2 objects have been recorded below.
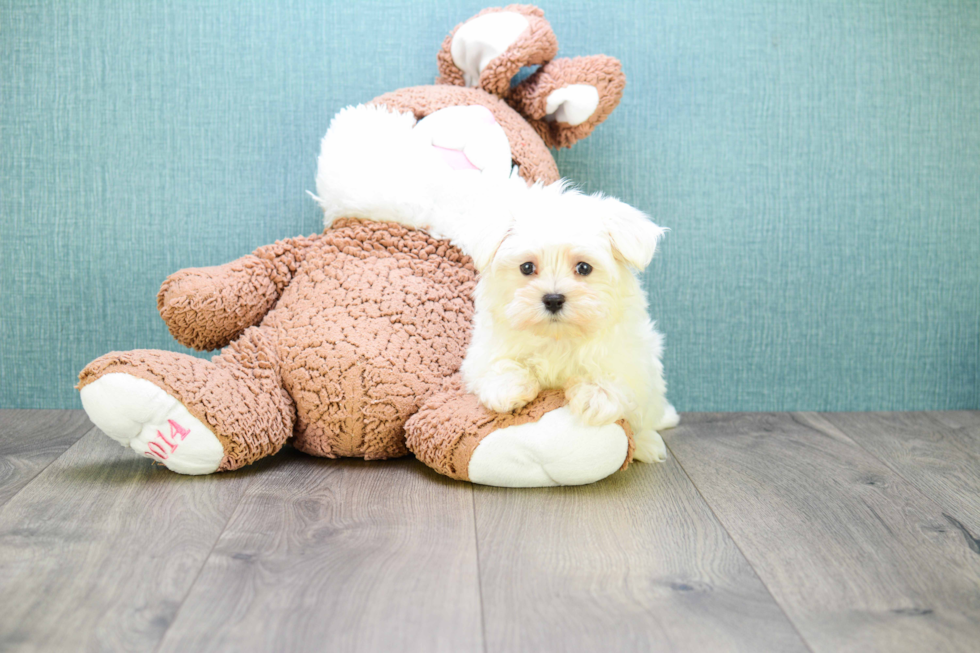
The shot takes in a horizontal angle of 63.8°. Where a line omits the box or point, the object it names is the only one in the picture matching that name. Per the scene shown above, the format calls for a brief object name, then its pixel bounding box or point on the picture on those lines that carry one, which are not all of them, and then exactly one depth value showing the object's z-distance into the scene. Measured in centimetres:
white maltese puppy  123
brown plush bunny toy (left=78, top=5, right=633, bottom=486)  130
